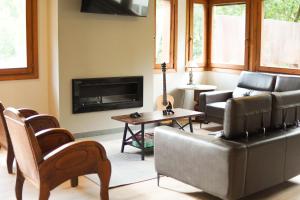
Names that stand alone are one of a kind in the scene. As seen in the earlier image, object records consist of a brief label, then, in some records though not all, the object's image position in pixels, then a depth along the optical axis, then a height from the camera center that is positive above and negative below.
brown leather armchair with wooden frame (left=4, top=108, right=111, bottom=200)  3.18 -0.77
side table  7.16 -0.42
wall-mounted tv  5.75 +0.82
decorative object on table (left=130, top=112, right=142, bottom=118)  5.11 -0.63
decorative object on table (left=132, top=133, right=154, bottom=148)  5.15 -0.96
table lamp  7.44 -0.04
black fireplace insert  5.98 -0.44
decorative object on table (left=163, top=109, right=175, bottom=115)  5.37 -0.62
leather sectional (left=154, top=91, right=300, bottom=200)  3.40 -0.74
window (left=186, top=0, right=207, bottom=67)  7.67 +0.61
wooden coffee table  4.93 -0.66
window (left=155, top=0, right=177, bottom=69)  7.25 +0.55
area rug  4.31 -1.16
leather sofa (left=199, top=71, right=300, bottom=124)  6.16 -0.38
